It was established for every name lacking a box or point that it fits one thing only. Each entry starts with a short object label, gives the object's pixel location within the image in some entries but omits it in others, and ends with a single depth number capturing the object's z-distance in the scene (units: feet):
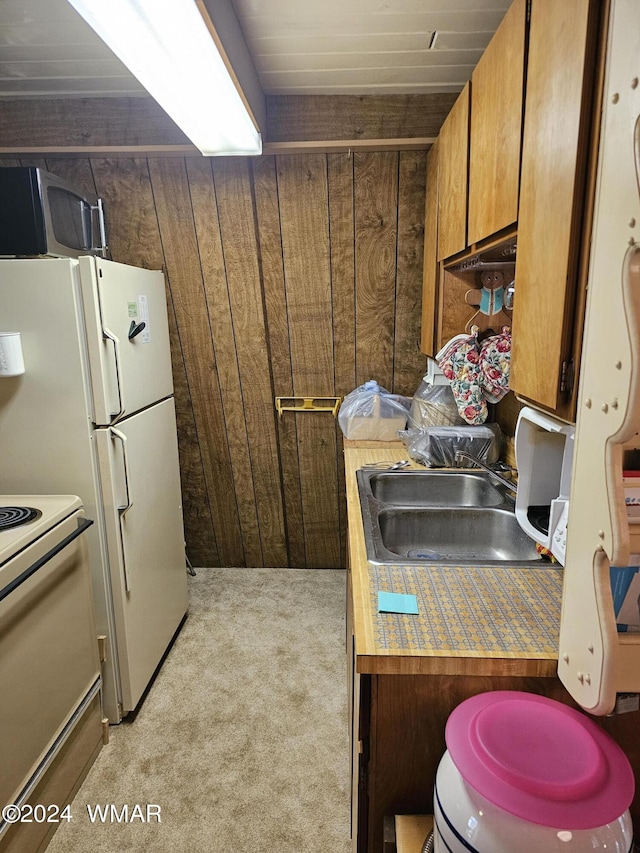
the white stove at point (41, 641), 4.50
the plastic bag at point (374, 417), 8.35
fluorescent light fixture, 4.04
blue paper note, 3.76
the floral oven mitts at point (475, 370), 6.06
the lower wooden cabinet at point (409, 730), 3.34
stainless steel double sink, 5.44
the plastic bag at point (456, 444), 6.89
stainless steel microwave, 5.57
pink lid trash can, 2.31
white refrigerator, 5.61
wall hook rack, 9.39
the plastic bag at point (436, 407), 7.54
